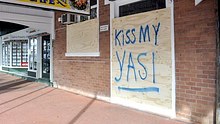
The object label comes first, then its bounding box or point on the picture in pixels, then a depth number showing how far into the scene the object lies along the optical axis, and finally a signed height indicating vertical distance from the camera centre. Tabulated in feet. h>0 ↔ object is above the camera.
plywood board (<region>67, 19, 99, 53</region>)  18.20 +3.19
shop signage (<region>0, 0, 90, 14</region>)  11.28 +4.57
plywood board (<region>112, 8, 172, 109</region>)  12.69 +0.35
